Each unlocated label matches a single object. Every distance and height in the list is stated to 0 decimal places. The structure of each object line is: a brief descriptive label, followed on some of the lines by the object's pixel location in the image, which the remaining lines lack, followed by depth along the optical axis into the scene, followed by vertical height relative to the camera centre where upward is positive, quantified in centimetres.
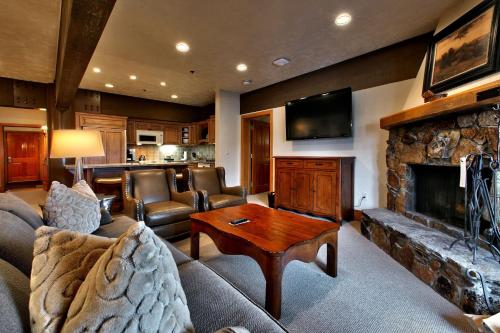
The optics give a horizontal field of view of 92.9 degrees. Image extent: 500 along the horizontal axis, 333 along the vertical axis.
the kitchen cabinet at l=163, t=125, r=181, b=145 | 740 +79
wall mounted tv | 385 +76
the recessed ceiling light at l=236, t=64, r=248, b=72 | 411 +163
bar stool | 395 -47
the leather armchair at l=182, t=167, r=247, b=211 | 339 -46
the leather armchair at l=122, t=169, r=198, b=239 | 278 -55
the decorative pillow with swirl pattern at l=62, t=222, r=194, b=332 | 57 -34
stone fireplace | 174 -56
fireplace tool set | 185 -33
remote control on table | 214 -57
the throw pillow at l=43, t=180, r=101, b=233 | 169 -37
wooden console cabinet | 367 -44
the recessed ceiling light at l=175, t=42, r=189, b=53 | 330 +160
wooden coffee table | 157 -60
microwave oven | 680 +65
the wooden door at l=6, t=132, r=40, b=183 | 791 +13
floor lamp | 252 +17
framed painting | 207 +108
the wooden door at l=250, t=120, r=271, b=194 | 622 +9
